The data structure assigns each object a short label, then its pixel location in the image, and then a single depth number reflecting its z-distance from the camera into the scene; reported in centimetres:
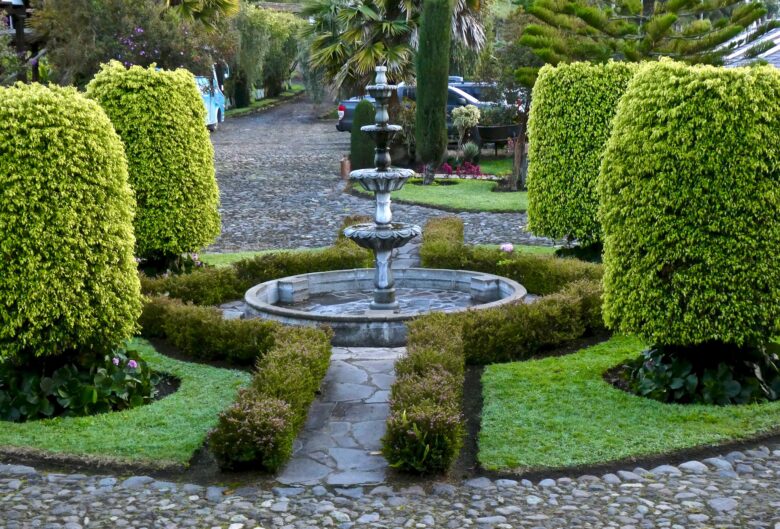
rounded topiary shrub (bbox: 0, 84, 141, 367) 662
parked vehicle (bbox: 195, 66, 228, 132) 3304
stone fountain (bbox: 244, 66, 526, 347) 887
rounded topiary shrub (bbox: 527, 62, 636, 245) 1146
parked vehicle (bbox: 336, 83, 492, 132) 2784
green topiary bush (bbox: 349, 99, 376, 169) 2277
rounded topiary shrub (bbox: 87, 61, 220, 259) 1054
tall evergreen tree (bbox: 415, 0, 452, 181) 2123
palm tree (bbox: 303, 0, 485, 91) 2434
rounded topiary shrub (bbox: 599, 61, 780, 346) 666
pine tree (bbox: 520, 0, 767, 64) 1396
